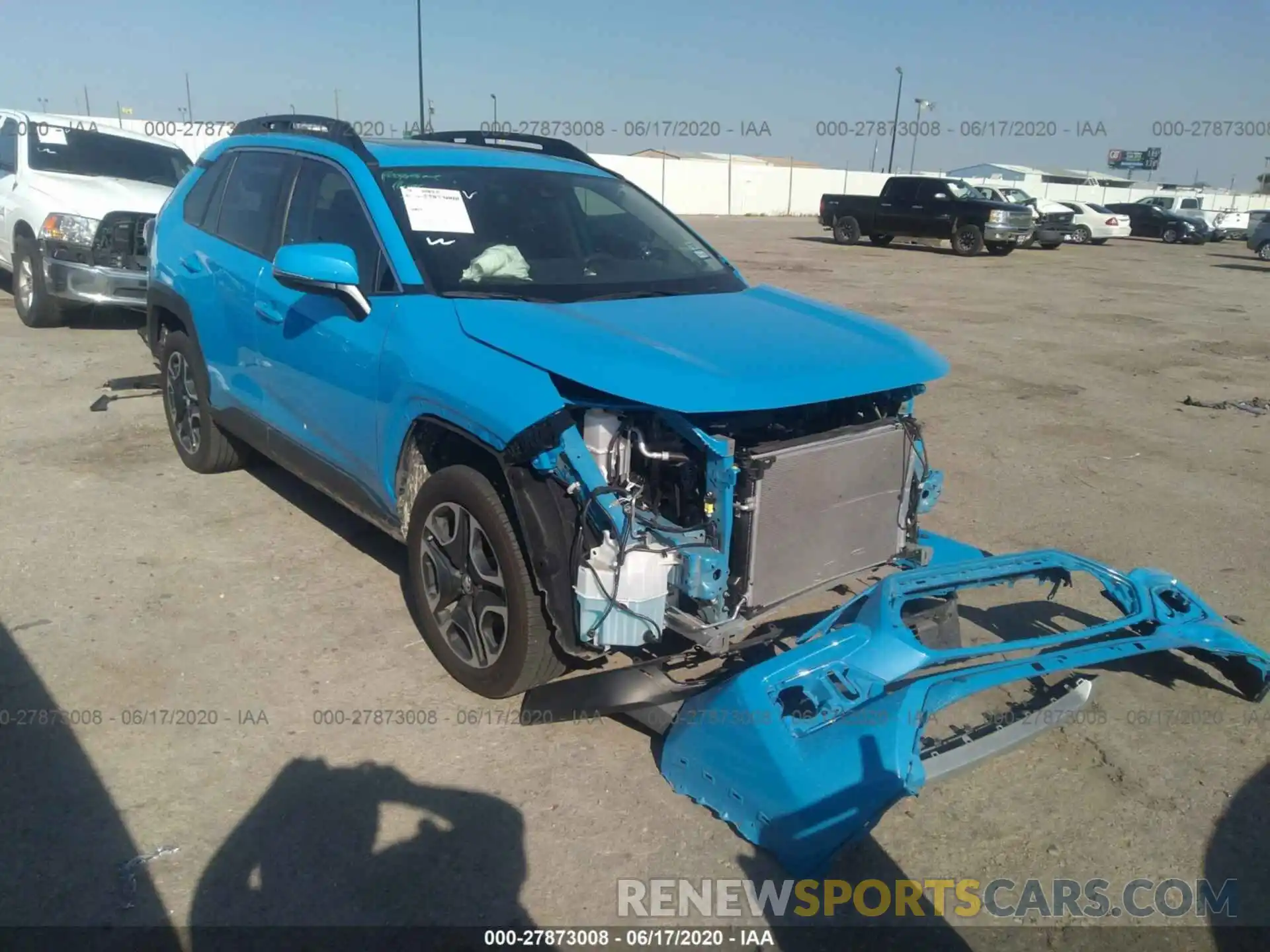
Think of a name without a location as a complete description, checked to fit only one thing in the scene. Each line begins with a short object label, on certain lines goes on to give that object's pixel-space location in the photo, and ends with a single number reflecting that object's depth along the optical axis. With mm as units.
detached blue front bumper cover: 2750
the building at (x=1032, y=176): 72375
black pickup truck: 24234
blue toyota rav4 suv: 2955
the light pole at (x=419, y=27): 24323
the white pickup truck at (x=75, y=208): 9031
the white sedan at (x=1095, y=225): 32656
